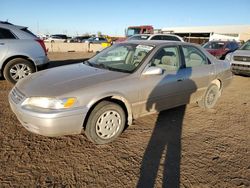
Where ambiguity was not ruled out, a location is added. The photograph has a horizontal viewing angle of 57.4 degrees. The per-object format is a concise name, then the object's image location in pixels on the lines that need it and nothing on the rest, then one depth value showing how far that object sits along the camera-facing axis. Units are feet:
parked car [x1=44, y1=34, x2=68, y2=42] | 119.98
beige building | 144.97
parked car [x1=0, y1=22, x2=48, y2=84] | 20.19
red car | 42.57
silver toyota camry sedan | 10.04
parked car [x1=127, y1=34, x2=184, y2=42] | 42.77
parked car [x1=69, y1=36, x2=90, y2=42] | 131.95
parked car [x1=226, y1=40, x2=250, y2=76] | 28.58
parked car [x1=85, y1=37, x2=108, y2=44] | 100.94
